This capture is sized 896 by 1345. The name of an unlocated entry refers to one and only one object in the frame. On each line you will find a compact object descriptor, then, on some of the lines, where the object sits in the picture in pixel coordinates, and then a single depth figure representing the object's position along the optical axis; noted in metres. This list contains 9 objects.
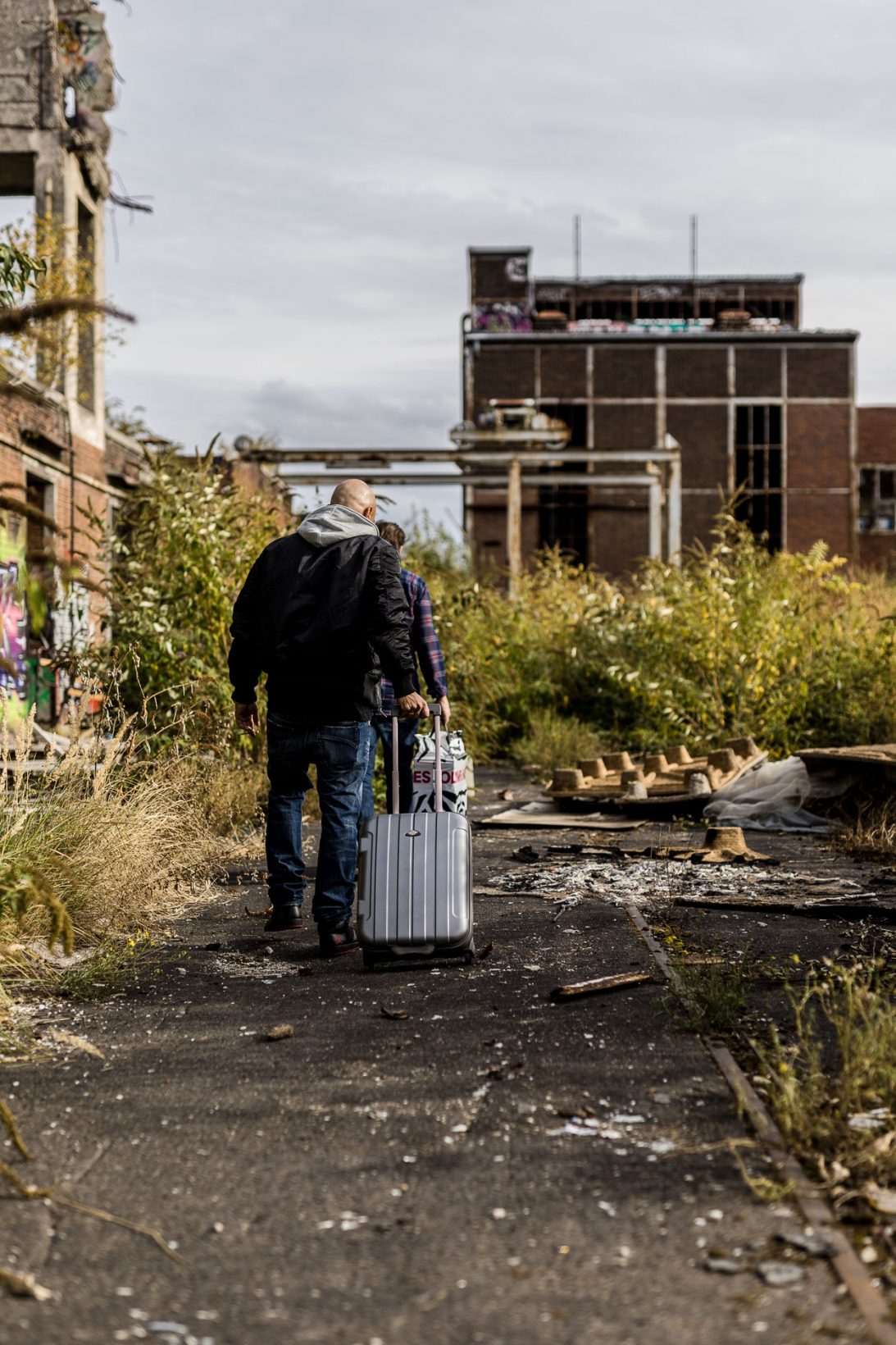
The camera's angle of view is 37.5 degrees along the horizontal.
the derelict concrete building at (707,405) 38.47
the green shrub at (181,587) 9.29
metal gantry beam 24.70
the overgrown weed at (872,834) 8.18
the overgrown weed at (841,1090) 3.00
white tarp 9.61
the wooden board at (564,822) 9.78
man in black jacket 5.55
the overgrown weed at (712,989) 4.14
